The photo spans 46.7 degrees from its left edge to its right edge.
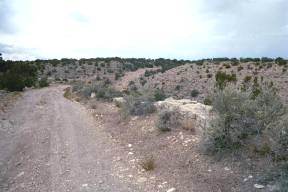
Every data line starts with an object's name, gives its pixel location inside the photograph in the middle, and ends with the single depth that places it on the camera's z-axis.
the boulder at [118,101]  18.21
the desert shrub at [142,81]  38.06
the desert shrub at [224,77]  29.31
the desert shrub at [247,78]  28.67
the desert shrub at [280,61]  32.12
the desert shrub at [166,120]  11.28
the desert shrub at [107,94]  21.50
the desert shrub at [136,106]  14.23
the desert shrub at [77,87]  30.83
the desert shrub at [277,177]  6.05
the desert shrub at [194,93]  28.00
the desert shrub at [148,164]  8.44
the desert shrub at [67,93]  27.83
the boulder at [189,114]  10.19
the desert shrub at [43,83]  40.44
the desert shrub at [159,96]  18.82
